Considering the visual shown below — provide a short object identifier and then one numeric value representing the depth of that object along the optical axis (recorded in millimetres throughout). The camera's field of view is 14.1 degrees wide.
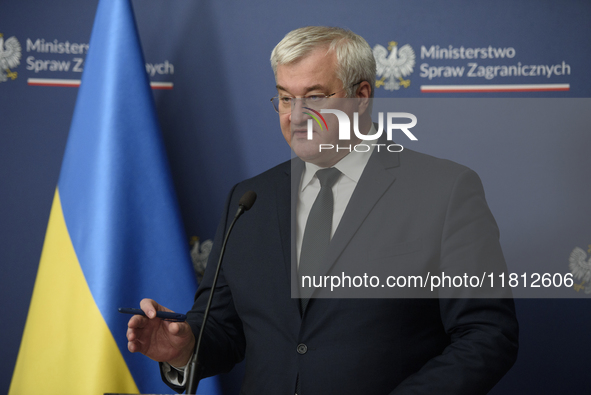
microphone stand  3755
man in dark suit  3914
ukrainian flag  4255
